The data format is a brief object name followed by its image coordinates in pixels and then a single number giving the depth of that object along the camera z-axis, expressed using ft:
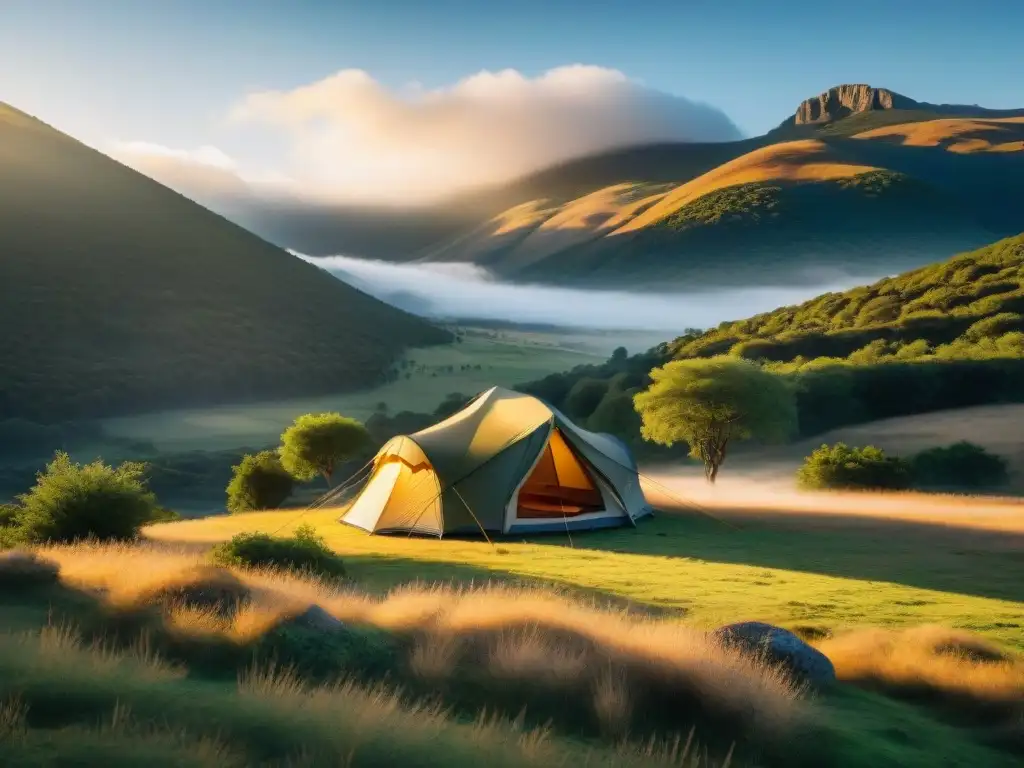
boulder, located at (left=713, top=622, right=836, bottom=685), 35.14
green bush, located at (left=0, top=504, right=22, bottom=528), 113.91
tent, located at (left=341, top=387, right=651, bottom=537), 85.61
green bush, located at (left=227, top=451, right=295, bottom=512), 156.04
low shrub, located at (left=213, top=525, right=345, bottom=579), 57.77
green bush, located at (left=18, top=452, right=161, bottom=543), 76.28
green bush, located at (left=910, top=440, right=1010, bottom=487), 152.05
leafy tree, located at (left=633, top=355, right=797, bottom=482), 130.00
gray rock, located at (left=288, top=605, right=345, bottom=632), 34.40
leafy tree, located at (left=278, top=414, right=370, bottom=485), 147.23
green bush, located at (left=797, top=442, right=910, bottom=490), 133.39
